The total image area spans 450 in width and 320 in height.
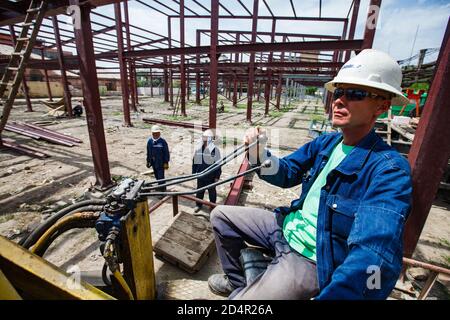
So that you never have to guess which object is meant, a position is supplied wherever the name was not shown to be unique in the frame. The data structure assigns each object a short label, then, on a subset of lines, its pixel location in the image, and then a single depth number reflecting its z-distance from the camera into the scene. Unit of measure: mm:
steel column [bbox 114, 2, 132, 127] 8836
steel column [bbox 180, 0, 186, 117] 11286
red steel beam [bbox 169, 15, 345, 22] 10005
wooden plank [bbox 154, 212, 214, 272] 2461
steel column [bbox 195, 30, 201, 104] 13608
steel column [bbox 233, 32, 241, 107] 13910
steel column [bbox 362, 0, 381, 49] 3854
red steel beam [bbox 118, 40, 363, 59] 4582
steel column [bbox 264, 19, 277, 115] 11953
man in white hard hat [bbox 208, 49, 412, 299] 974
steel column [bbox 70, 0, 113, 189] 3416
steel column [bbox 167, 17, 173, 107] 14016
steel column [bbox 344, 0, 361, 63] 8605
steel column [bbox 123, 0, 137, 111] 11047
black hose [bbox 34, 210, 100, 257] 1544
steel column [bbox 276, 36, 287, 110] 15886
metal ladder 3546
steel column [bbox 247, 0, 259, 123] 10095
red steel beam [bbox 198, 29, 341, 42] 12663
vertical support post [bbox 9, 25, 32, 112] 9388
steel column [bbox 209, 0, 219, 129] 5949
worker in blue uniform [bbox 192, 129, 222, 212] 3765
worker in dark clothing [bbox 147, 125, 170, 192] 4203
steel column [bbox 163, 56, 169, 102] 18016
